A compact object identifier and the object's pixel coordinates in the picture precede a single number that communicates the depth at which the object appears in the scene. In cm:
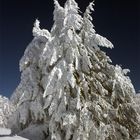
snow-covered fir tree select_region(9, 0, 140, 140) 1137
